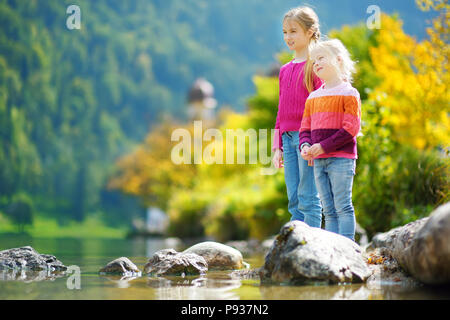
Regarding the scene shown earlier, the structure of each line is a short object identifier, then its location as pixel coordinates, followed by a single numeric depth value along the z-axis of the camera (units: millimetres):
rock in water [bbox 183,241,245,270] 4953
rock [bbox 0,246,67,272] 4512
